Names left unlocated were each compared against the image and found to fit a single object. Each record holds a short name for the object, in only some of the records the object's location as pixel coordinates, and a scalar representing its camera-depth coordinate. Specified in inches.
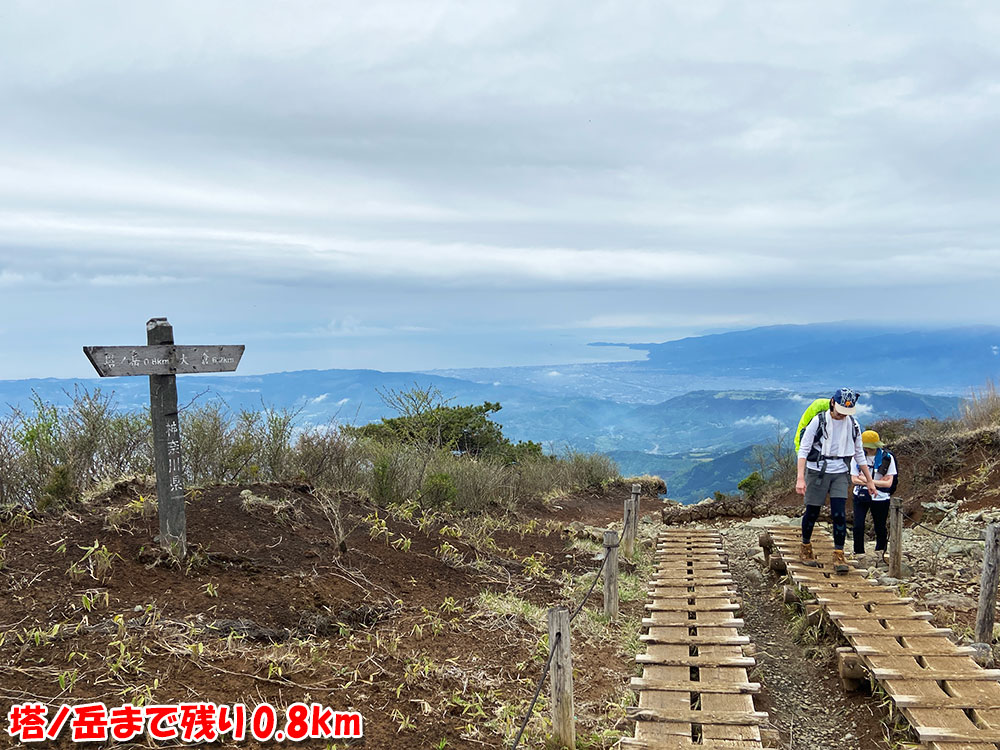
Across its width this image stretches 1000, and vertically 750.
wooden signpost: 253.8
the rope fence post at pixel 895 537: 354.6
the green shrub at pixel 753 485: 899.5
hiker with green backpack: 329.1
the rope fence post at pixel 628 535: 440.8
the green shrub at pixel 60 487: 315.2
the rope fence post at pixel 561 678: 171.0
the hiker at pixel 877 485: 379.9
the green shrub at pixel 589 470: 972.6
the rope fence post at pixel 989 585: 259.0
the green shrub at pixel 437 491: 541.9
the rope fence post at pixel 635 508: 447.8
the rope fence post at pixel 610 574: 294.0
